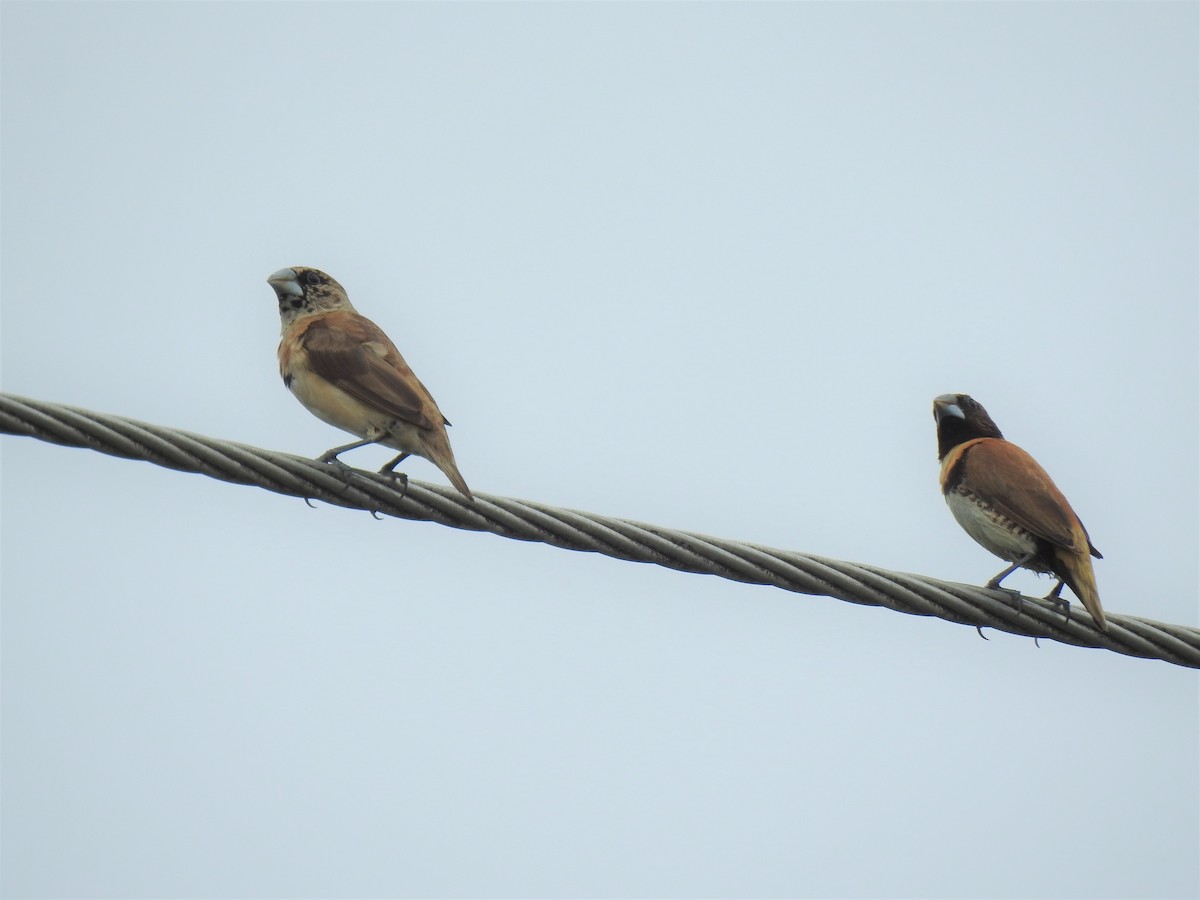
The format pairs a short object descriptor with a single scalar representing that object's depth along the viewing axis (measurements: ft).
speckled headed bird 42.04
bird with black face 44.75
